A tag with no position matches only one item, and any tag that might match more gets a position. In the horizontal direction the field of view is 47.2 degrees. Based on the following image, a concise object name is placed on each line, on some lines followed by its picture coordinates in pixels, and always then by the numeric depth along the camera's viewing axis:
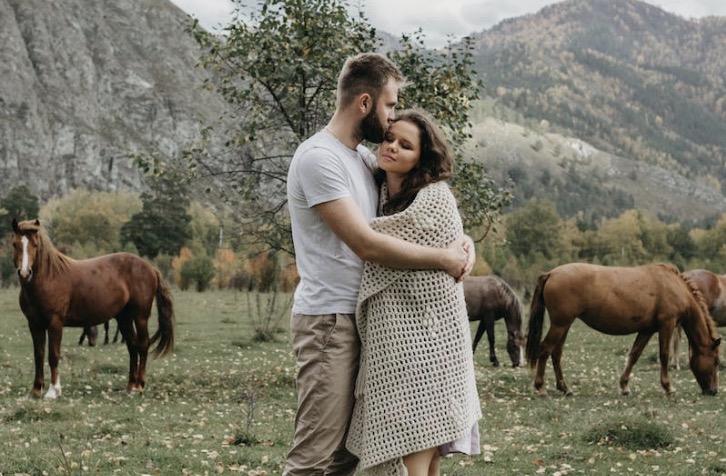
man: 4.29
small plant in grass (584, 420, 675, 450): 8.93
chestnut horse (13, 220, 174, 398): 12.05
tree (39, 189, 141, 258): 85.00
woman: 4.24
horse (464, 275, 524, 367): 18.77
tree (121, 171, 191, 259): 76.81
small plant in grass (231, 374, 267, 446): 9.02
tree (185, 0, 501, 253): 13.24
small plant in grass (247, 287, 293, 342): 22.77
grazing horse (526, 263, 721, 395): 13.31
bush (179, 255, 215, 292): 45.84
